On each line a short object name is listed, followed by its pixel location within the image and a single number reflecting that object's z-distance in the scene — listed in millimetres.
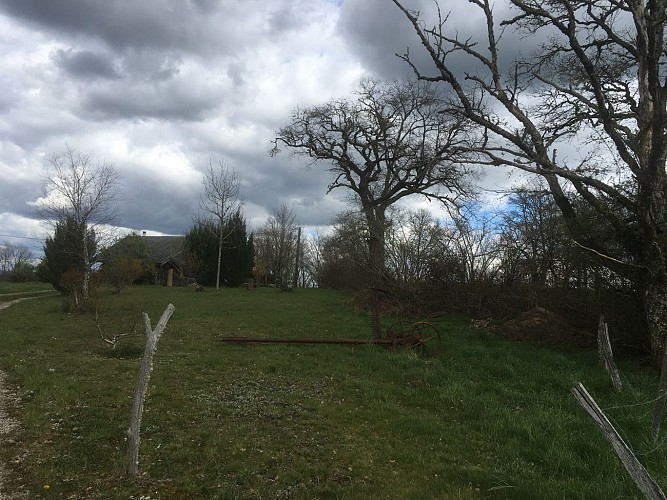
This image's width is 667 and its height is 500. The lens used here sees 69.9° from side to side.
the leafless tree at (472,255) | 17250
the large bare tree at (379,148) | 27391
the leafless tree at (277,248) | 49806
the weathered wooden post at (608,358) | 7387
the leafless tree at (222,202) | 32941
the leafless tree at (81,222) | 20612
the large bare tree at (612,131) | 9312
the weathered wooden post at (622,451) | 2553
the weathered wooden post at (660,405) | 4823
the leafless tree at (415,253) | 19031
